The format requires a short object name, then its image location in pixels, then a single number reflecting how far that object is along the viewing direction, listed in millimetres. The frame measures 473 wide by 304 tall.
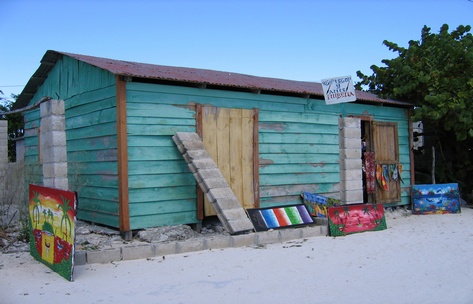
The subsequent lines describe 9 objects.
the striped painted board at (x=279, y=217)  8055
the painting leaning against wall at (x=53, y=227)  5438
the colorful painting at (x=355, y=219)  8469
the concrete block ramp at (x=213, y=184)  7544
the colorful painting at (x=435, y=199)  11609
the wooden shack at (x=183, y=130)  7801
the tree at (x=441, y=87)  11680
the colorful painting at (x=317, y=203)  9633
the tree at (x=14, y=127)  18122
